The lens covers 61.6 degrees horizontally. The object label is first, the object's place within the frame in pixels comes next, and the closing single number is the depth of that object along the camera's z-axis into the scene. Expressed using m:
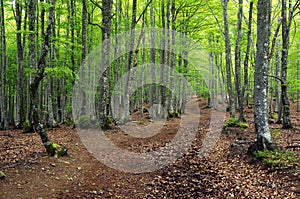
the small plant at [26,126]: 14.09
